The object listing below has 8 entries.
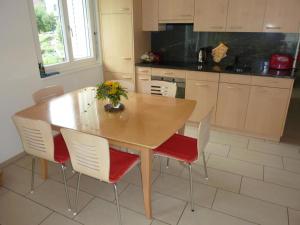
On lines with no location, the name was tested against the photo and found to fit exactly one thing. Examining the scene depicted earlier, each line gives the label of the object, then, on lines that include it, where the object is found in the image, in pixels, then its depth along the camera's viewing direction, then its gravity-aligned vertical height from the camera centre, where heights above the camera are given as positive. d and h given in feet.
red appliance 10.19 -1.34
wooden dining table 5.58 -2.33
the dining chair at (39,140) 5.95 -2.78
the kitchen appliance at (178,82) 11.50 -2.45
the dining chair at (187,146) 6.17 -3.25
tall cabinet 11.50 -0.42
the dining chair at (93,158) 5.15 -2.81
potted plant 6.81 -1.71
